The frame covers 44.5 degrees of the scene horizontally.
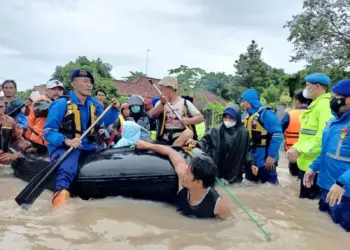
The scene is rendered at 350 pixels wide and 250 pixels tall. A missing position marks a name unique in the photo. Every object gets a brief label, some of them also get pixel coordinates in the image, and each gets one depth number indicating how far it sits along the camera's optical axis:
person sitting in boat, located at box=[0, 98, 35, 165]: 6.36
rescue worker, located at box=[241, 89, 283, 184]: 6.00
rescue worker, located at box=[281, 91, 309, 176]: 6.59
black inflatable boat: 4.27
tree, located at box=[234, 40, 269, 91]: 34.03
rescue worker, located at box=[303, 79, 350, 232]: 3.75
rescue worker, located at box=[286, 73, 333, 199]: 4.77
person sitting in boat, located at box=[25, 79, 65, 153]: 5.86
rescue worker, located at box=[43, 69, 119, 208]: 4.33
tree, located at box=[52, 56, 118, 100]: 22.41
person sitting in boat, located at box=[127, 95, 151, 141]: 7.18
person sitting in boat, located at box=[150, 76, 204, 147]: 5.42
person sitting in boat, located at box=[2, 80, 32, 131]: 7.45
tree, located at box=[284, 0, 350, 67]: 22.27
